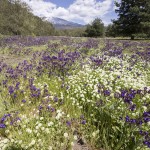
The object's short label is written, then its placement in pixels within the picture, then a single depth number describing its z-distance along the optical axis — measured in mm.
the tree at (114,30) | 36975
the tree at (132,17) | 32844
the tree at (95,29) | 63125
